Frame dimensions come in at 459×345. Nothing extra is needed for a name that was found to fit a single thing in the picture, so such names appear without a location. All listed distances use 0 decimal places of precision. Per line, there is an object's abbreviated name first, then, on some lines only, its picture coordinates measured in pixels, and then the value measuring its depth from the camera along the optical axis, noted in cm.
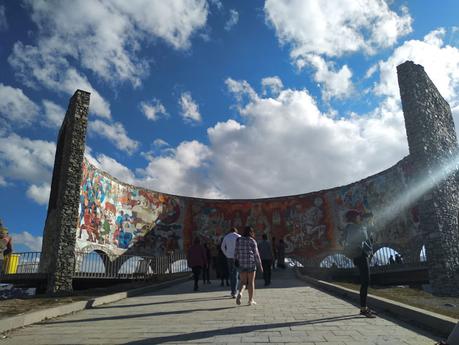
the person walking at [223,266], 1121
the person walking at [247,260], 653
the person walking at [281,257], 1878
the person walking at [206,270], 1170
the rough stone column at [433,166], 1299
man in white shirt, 779
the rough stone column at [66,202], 1471
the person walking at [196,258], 953
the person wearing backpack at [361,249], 537
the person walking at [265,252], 1027
